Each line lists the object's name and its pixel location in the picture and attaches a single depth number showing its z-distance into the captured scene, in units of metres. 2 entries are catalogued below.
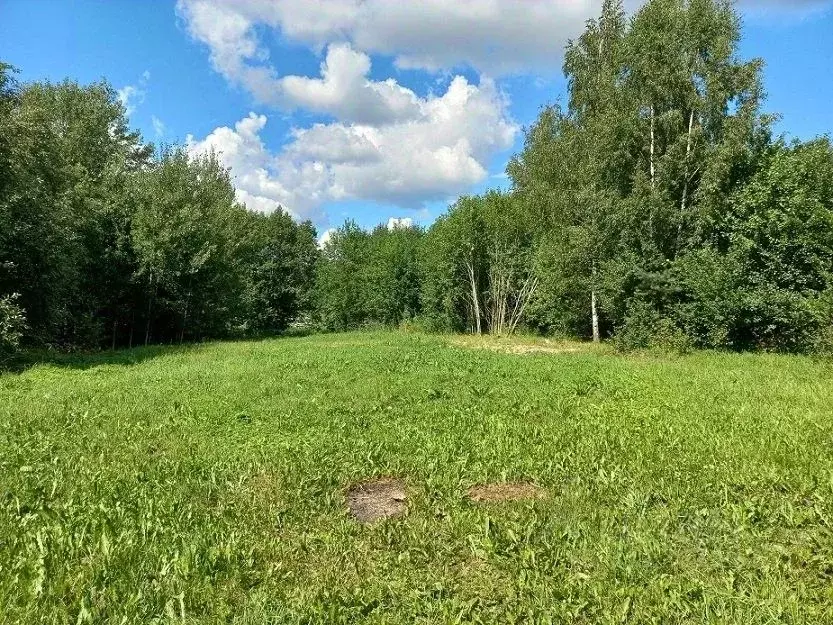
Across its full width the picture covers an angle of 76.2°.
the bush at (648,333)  19.81
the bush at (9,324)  14.56
